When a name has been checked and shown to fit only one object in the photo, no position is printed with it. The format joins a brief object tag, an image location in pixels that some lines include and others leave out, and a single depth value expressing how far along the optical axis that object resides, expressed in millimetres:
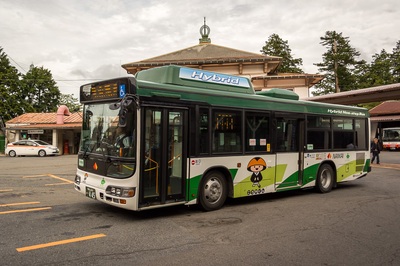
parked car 31766
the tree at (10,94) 51156
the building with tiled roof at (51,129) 35750
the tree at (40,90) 58250
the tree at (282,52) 54362
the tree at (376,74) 57219
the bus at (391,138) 38312
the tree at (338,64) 56625
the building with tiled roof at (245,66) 26453
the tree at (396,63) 59406
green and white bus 6789
